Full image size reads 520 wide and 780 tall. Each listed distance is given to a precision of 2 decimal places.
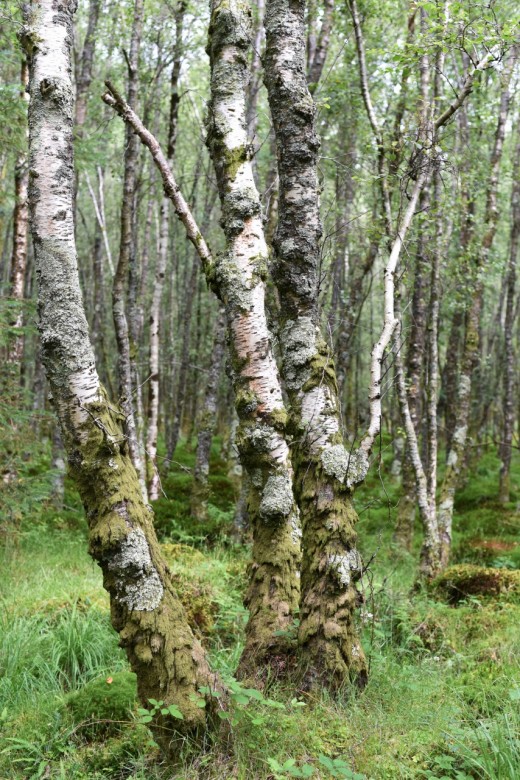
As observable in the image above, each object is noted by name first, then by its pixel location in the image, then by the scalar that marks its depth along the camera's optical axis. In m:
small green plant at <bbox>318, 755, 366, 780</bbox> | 2.59
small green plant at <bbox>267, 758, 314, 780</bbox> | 2.57
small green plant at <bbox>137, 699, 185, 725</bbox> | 2.81
